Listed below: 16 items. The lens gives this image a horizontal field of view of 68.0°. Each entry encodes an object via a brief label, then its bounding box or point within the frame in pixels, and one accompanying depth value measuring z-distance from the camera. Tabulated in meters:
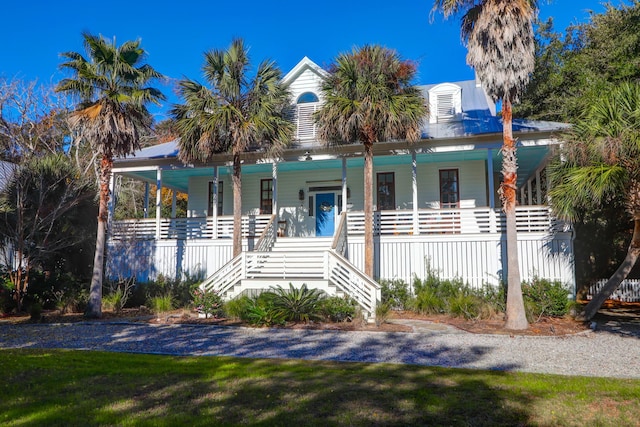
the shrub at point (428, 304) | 14.55
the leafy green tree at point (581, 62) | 18.97
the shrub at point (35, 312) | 13.61
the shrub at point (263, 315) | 12.39
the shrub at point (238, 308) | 13.05
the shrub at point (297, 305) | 12.72
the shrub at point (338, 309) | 12.74
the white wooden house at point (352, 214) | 15.12
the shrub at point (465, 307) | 13.42
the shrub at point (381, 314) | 12.52
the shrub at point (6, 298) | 15.73
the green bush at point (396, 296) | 15.37
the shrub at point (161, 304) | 15.01
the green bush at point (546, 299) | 13.39
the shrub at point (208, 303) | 13.66
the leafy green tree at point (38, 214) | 16.20
